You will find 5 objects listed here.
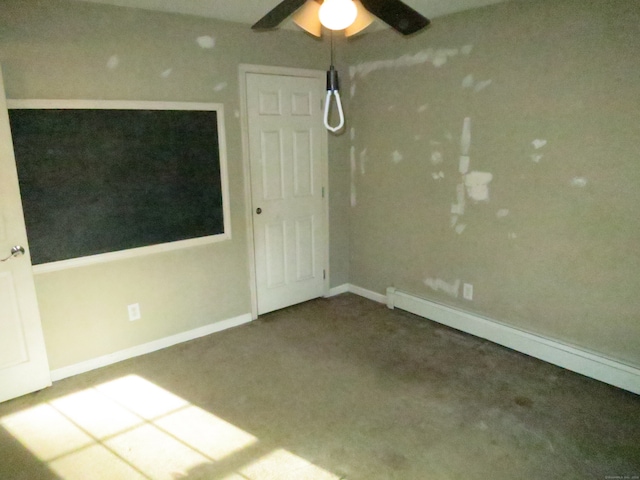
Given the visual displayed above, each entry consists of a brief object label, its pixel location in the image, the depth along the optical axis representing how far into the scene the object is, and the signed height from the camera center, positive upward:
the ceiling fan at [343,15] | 1.56 +0.54
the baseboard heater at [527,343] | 2.70 -1.28
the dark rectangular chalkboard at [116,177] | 2.69 -0.08
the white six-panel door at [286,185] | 3.60 -0.21
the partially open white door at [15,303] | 2.51 -0.80
